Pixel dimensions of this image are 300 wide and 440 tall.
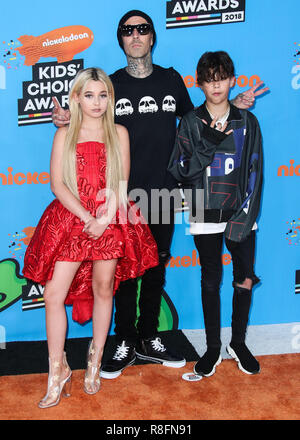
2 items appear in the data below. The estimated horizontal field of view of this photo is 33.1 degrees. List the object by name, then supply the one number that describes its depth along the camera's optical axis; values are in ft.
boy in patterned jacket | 7.92
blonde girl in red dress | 7.52
